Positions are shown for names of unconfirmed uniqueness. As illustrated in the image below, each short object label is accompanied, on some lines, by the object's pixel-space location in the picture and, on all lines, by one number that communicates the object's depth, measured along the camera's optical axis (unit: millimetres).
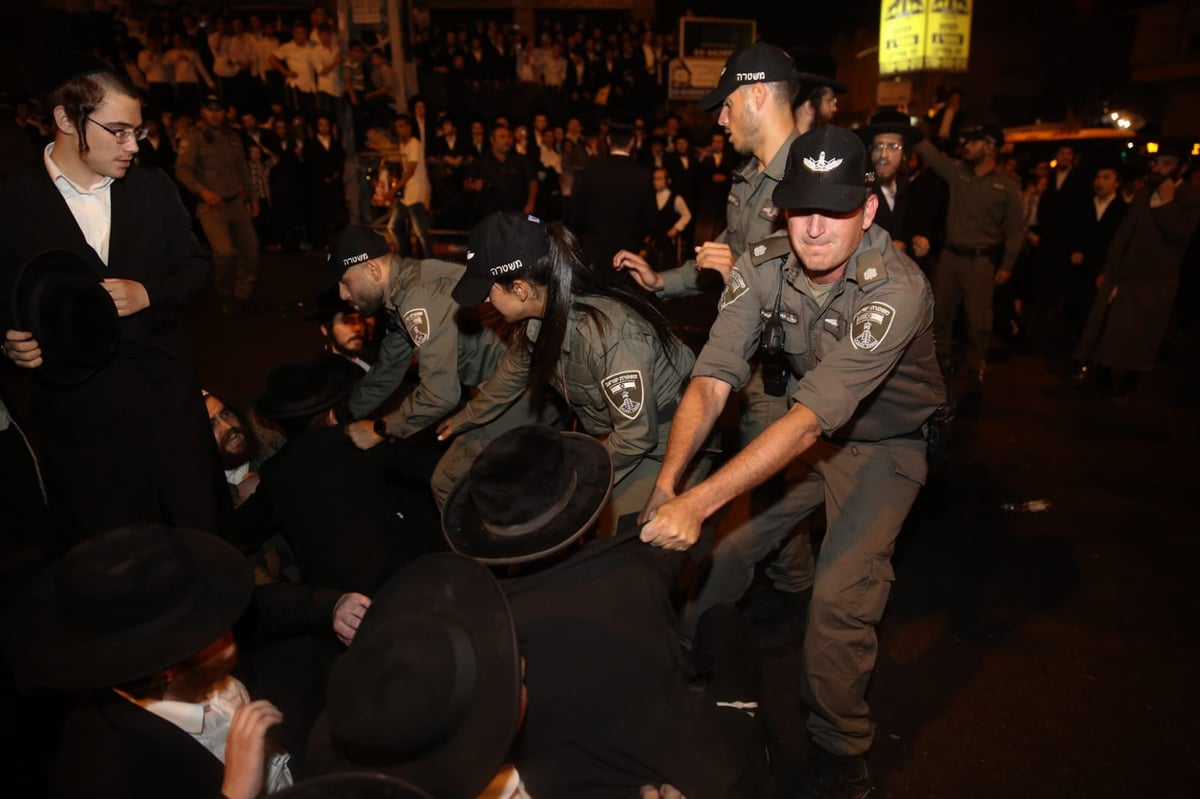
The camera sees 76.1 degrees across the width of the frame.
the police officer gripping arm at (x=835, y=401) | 2203
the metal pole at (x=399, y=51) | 9531
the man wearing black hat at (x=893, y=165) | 5156
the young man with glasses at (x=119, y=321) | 2559
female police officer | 2658
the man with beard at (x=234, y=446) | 3586
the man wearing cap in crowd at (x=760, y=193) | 3258
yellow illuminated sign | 14773
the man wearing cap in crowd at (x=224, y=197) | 7762
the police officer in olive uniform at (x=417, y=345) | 3340
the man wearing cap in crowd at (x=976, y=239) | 6078
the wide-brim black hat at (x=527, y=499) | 1819
